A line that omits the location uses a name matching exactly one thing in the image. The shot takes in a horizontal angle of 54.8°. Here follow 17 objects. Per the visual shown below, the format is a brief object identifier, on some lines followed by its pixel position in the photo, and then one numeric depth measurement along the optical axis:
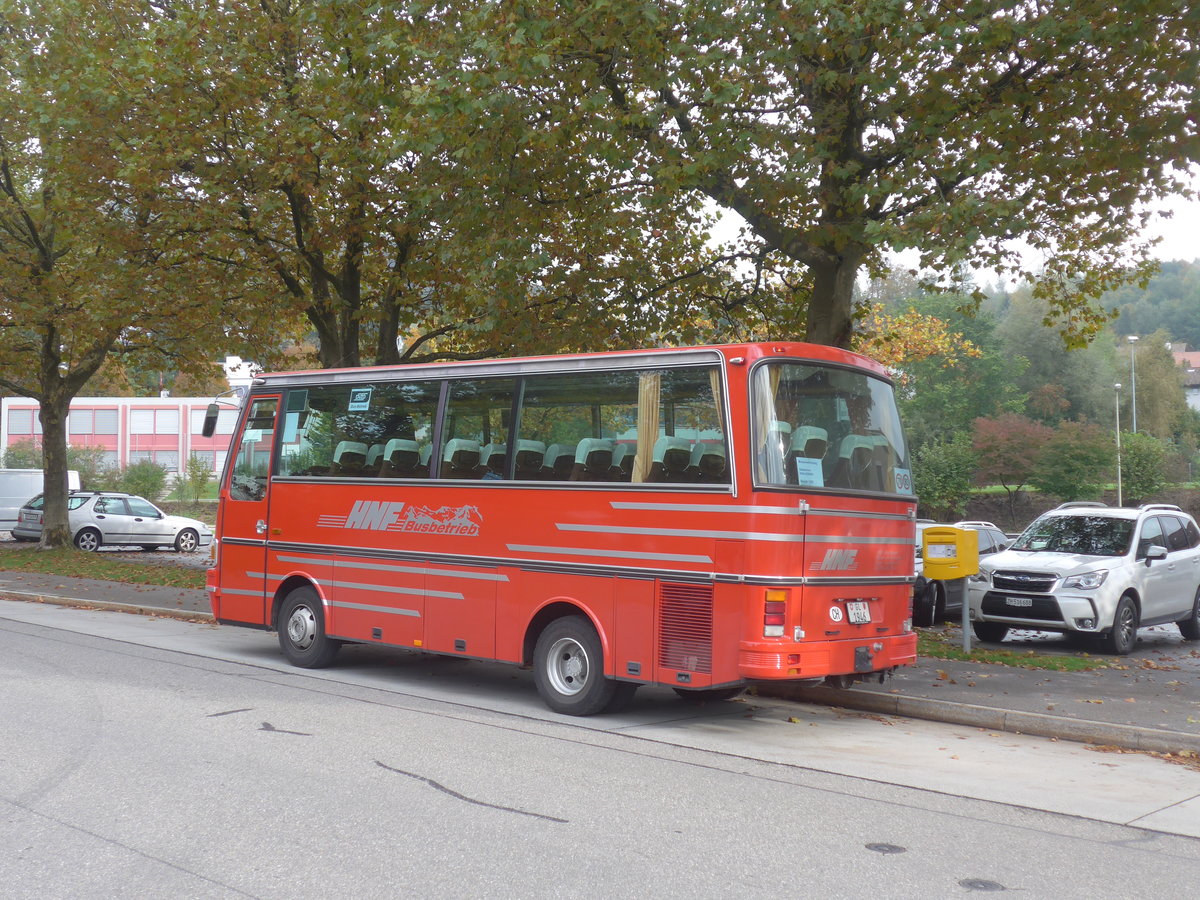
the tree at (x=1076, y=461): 56.59
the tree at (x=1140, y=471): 62.38
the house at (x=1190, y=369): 119.38
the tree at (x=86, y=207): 19.09
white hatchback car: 33.66
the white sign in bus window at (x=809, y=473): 8.93
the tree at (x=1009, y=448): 57.66
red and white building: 88.25
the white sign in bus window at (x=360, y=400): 11.88
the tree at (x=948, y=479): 59.66
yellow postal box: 13.15
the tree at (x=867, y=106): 12.18
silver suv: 14.50
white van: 38.53
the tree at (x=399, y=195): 14.43
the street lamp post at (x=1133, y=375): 64.38
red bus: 8.83
